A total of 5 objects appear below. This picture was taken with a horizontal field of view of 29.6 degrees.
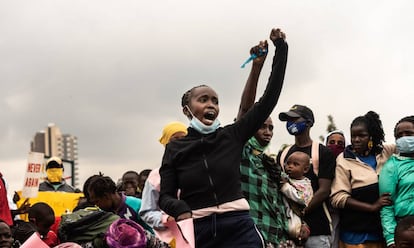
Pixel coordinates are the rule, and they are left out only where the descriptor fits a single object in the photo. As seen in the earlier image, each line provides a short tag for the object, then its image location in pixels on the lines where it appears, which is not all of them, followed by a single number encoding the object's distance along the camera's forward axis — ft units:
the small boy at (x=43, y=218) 25.55
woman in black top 16.29
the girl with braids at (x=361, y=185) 23.12
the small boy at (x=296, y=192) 21.75
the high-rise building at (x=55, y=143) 187.42
